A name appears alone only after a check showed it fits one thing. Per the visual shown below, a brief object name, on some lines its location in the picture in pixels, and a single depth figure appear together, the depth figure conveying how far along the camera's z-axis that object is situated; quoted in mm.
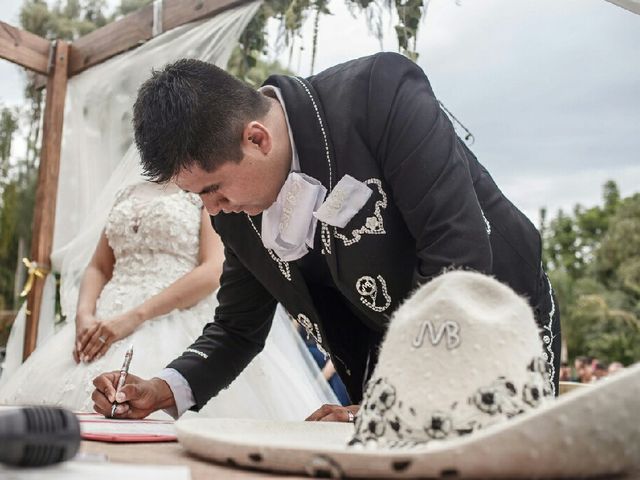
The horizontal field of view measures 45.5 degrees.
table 639
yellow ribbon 3855
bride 2418
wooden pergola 3756
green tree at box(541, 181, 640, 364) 17203
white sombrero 535
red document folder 921
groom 1343
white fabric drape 3480
